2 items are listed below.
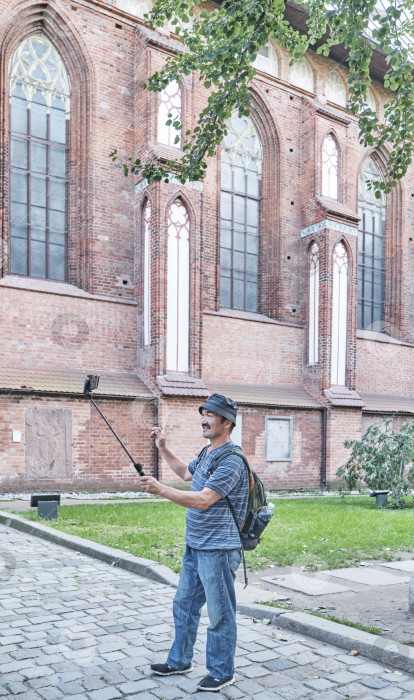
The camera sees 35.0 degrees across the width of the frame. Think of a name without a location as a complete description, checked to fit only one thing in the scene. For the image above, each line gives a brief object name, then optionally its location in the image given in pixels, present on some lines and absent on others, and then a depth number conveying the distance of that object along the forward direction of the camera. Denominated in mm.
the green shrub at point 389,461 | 13445
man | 3764
